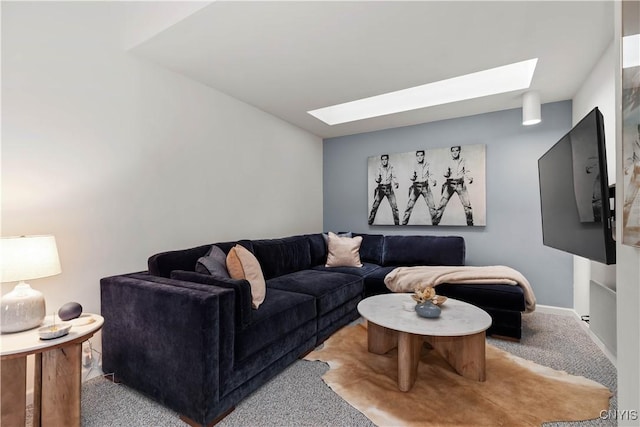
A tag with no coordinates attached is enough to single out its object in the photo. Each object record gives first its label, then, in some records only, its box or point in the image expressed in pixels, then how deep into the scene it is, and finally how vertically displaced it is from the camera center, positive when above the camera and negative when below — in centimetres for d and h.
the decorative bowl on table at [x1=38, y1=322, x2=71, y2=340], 138 -54
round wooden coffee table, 182 -71
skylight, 303 +146
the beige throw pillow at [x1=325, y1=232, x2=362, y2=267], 364 -44
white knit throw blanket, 264 -59
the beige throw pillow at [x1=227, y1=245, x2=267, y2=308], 211 -39
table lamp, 140 -26
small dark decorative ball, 155 -49
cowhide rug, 159 -109
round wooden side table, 140 -81
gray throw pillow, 206 -34
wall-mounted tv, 144 +13
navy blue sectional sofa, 153 -71
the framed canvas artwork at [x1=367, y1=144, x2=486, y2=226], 371 +41
